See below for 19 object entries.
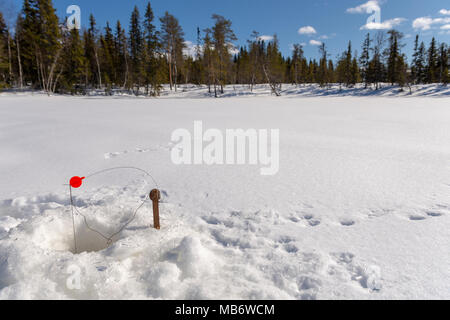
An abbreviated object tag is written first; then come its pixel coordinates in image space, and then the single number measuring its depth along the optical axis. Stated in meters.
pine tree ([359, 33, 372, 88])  37.98
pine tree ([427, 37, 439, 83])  39.81
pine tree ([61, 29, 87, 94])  28.91
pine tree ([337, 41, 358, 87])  40.16
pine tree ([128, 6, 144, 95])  30.92
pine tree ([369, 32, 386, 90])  35.56
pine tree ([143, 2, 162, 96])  30.61
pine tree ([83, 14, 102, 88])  33.53
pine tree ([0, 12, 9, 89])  25.95
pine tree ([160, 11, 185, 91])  32.56
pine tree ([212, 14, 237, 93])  28.56
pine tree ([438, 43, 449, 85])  37.66
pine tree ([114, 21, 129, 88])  36.31
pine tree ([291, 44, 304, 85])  44.84
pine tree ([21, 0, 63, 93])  25.59
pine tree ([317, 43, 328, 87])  42.28
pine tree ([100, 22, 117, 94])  36.27
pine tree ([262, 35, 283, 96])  31.95
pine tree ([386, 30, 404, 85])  35.55
